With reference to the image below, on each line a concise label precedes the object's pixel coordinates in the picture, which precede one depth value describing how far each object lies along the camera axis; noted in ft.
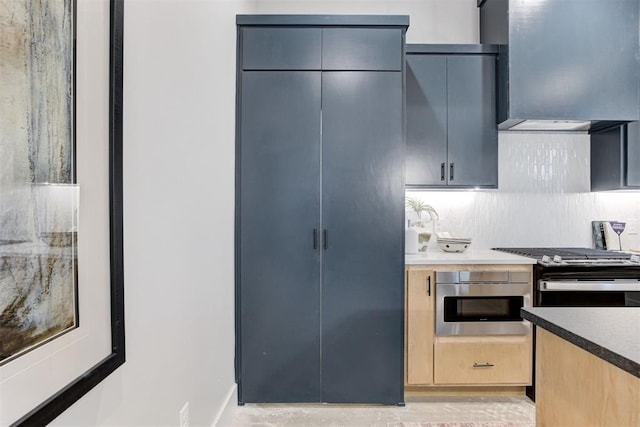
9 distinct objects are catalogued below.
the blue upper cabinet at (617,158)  8.55
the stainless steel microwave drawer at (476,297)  7.86
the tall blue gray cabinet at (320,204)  7.65
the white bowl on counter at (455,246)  8.93
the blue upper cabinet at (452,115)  8.89
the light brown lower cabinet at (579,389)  2.60
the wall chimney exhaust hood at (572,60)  8.32
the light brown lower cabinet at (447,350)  7.91
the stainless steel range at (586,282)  7.74
